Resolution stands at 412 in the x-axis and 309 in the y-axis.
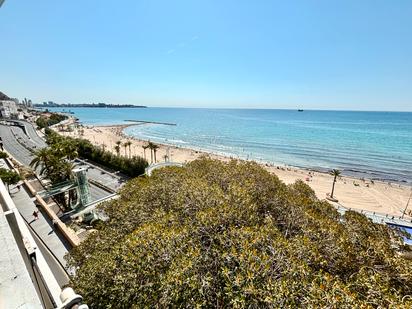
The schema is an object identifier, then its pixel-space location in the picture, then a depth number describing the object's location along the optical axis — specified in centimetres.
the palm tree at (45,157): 2280
